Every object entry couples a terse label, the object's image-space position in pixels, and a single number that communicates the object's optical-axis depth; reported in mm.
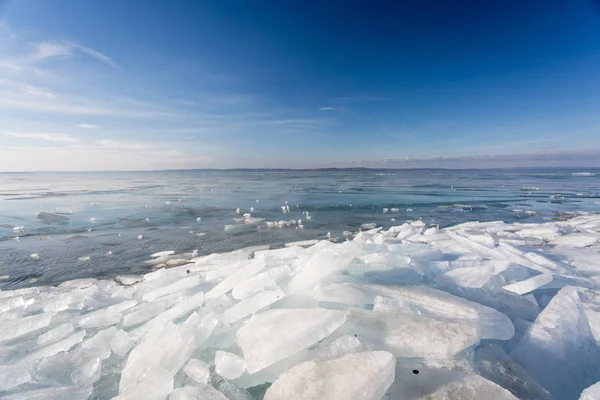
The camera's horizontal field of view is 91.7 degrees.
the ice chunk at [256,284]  2330
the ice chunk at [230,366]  1512
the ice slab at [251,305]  1957
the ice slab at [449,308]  1694
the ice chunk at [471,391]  1243
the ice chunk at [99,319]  2439
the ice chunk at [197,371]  1560
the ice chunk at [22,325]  2293
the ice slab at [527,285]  2387
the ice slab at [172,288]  2881
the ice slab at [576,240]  4842
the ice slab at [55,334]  2203
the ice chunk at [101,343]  1907
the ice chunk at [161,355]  1427
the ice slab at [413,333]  1537
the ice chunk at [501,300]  2137
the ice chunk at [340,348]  1494
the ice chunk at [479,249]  3603
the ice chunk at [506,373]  1383
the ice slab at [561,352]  1513
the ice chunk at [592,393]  1208
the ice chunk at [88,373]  1667
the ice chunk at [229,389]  1496
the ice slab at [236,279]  2523
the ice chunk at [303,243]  6621
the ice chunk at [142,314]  2379
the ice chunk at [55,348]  1968
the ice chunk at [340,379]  1227
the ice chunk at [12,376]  1633
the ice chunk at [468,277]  2469
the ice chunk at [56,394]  1497
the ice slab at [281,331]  1501
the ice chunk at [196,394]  1374
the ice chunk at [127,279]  4564
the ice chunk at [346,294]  2004
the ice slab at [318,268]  2316
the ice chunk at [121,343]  1932
